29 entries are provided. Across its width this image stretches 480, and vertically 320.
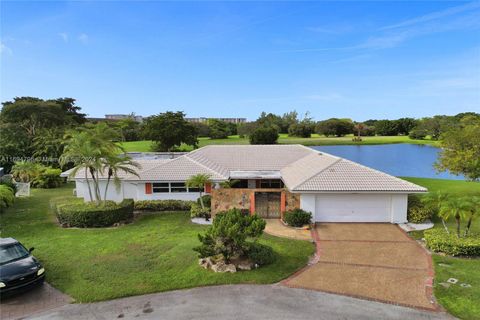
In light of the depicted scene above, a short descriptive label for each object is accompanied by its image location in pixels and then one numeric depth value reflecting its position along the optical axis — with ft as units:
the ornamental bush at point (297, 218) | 61.87
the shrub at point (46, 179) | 114.73
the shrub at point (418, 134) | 298.80
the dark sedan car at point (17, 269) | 35.81
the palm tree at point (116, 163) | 69.51
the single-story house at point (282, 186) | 64.18
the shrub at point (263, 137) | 240.53
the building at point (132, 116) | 443.00
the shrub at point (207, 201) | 74.34
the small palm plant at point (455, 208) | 47.24
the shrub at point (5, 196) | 70.36
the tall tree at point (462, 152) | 80.53
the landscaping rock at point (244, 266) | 42.98
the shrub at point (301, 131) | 346.54
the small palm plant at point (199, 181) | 70.64
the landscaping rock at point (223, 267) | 42.39
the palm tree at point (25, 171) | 115.75
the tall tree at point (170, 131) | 188.75
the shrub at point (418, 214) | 63.46
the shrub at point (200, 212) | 69.26
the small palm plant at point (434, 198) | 52.49
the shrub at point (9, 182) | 92.18
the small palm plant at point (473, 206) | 47.14
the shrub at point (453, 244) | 46.37
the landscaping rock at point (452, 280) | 39.20
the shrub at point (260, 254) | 44.14
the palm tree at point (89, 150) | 66.54
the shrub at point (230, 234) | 42.45
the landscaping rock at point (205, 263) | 43.57
